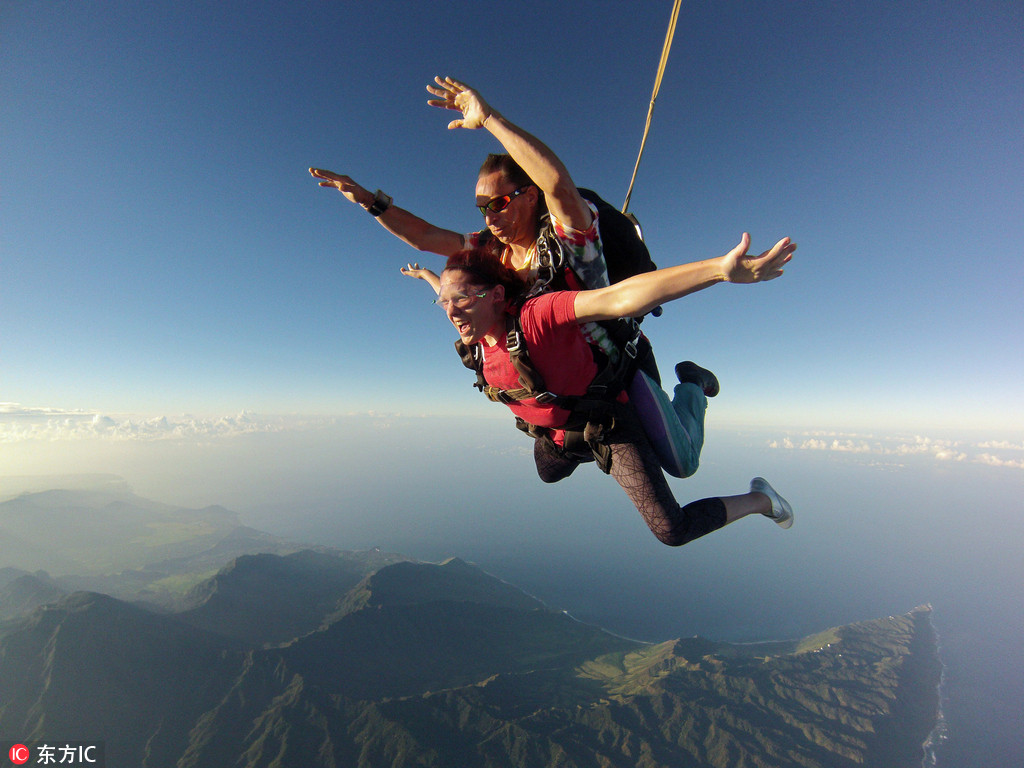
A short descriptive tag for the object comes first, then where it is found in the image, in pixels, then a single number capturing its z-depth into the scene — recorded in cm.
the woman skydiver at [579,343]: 172
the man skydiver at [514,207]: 212
